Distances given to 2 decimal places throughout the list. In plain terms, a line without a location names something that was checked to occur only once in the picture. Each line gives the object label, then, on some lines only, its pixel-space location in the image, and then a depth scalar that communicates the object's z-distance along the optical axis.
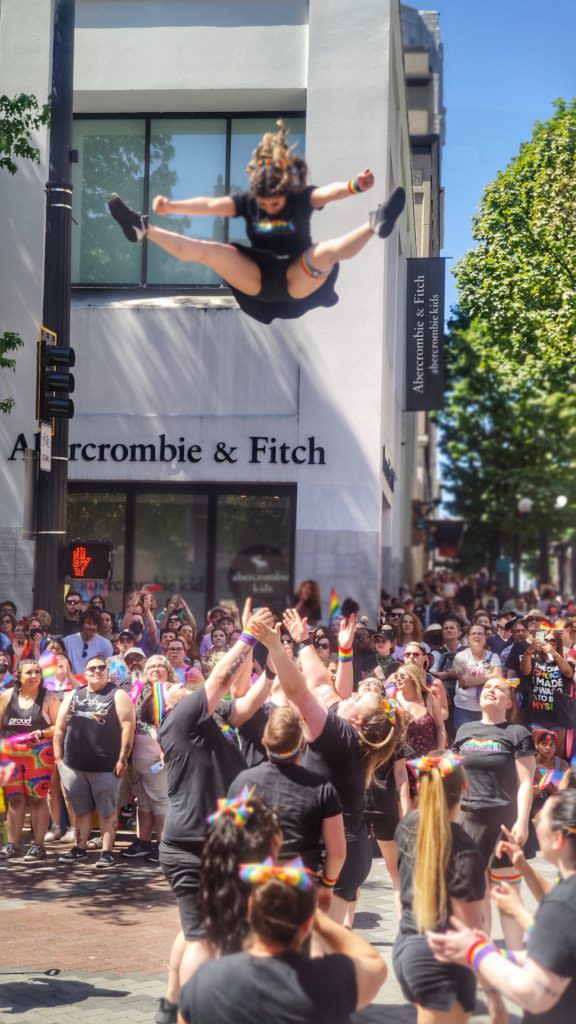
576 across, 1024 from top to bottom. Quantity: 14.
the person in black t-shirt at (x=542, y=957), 3.99
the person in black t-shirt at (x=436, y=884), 4.92
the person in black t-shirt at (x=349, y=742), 6.29
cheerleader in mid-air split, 5.44
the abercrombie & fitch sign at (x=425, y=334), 20.30
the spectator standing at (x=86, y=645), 13.79
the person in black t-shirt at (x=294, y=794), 5.70
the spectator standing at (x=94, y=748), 10.68
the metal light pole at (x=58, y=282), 11.47
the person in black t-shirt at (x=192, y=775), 6.25
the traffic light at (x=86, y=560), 12.08
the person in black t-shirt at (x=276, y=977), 3.69
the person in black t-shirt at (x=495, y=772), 7.88
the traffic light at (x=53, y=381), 11.50
